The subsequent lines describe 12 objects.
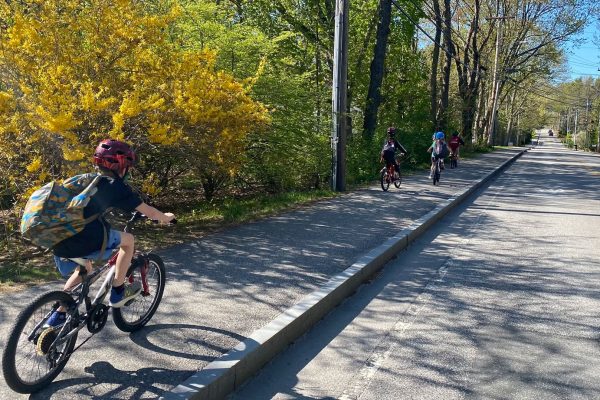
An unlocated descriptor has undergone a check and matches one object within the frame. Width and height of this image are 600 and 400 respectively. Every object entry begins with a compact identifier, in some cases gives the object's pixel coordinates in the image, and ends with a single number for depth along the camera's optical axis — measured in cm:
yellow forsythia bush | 682
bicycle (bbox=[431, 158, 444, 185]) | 1655
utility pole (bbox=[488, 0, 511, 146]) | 4017
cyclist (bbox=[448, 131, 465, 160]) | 2482
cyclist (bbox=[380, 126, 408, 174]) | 1470
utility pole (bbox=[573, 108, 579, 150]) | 9050
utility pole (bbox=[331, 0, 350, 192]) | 1330
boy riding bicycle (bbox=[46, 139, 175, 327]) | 375
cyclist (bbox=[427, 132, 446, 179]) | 1662
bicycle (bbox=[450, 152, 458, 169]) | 2466
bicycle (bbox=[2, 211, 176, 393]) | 335
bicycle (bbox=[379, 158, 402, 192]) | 1470
